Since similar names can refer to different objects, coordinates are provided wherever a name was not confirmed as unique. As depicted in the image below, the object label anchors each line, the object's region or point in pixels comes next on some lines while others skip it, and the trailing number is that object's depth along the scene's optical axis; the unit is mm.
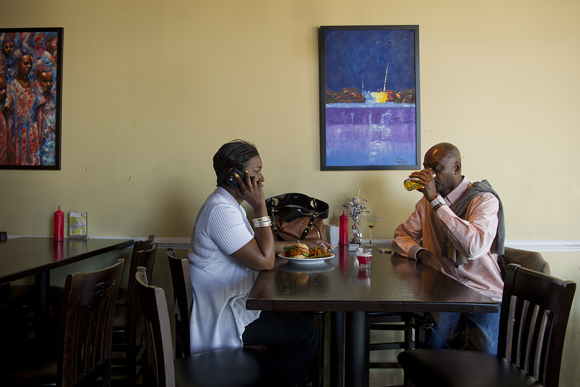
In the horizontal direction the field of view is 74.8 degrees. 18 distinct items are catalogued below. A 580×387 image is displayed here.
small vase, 2600
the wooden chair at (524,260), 2030
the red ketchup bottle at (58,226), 2715
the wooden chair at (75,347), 1378
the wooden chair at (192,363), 1008
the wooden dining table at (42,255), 1765
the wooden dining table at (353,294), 1266
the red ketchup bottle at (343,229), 2658
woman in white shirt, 1615
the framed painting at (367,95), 2768
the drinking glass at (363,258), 1833
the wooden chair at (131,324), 1915
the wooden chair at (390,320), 2020
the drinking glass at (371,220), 2642
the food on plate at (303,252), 1986
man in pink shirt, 1837
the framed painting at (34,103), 2887
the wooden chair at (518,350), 1300
